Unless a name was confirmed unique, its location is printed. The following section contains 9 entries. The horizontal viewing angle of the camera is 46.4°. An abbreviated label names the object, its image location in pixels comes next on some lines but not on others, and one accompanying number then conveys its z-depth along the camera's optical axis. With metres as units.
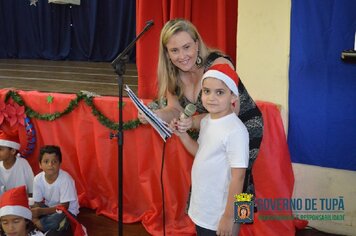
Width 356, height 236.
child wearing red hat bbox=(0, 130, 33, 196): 3.01
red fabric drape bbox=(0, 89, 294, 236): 2.65
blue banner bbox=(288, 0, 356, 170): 2.44
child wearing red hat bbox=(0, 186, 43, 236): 2.27
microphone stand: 1.84
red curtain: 3.20
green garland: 3.02
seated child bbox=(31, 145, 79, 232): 2.80
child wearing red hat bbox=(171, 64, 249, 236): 1.61
